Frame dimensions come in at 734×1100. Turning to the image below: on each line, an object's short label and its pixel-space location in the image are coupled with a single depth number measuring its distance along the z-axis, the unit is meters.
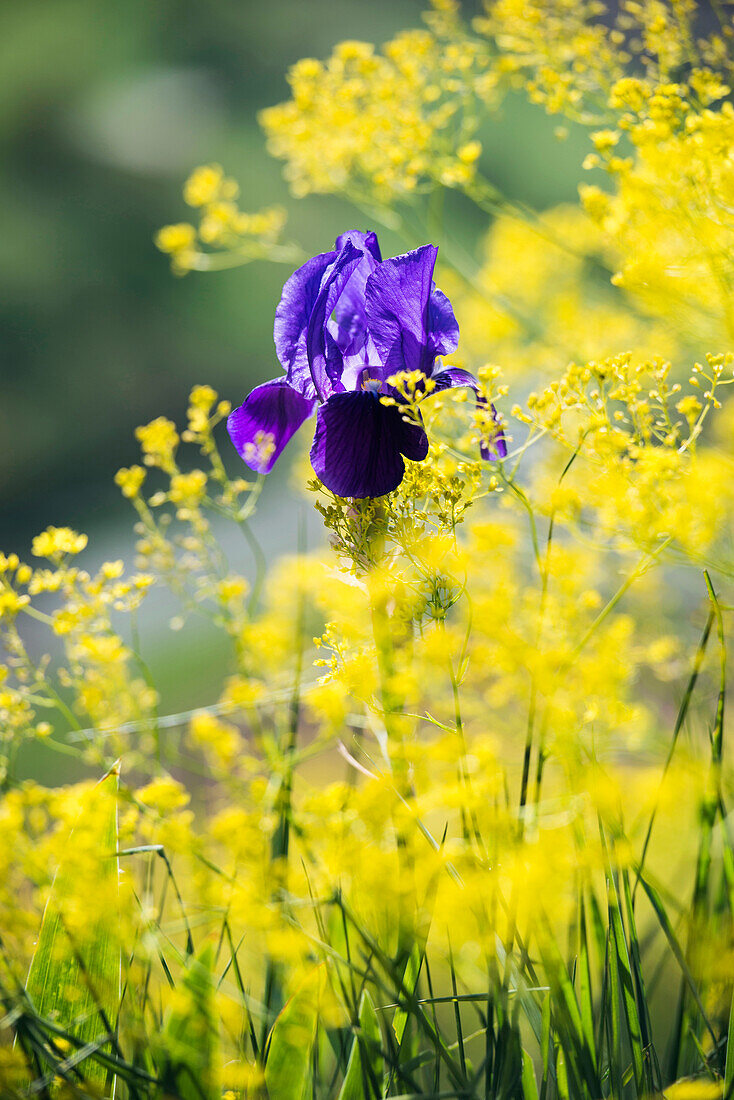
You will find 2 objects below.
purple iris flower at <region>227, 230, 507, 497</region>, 2.25
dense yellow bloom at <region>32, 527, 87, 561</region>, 2.29
